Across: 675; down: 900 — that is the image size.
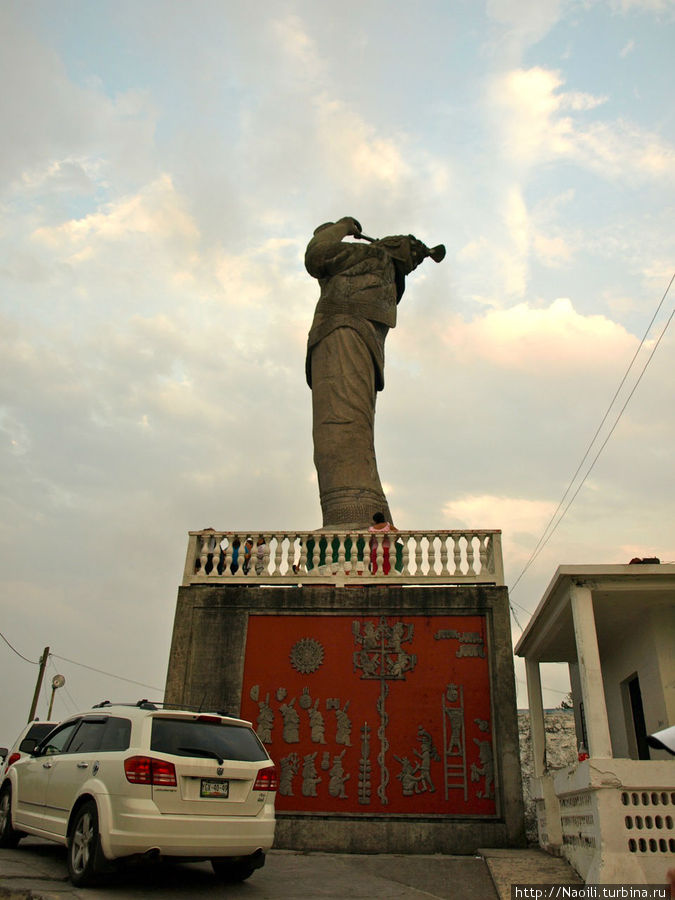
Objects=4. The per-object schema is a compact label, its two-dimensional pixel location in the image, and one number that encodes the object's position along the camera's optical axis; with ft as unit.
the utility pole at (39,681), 80.10
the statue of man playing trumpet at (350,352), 45.52
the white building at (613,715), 19.40
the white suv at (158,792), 17.04
